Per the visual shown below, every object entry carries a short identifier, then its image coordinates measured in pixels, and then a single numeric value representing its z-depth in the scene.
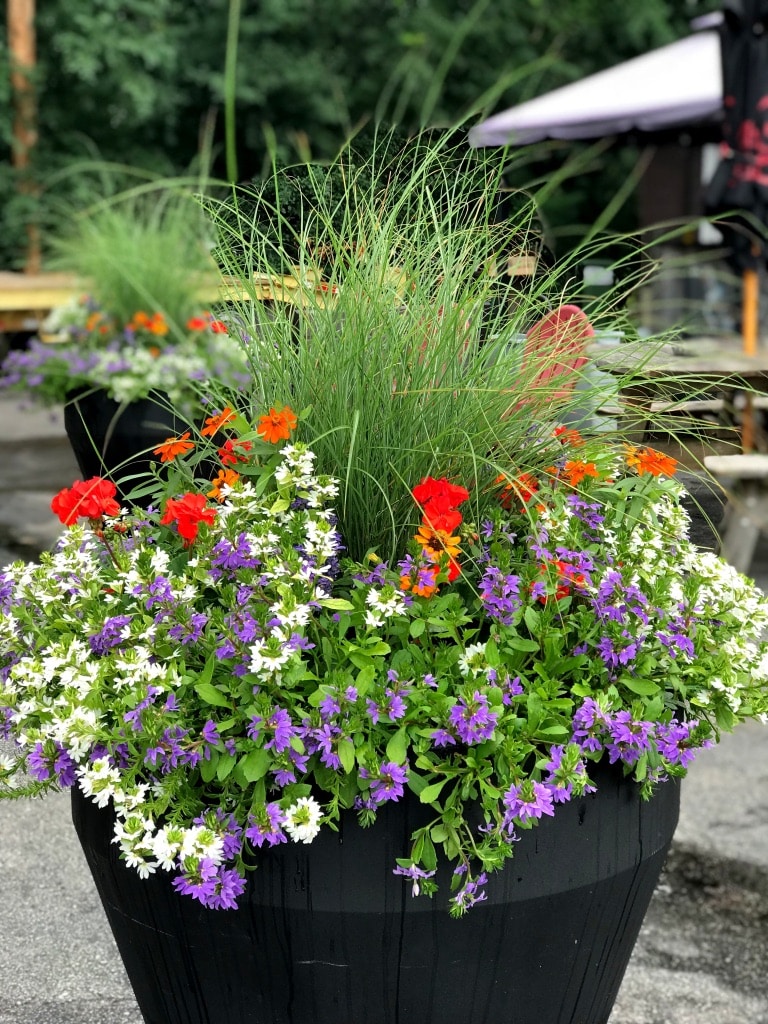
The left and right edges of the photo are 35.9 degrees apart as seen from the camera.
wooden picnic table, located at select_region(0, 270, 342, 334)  9.29
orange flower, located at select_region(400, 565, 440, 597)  1.61
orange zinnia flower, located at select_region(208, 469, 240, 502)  1.77
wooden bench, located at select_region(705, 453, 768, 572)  4.55
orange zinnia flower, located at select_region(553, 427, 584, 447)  1.88
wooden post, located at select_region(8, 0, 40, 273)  11.42
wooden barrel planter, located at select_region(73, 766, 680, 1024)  1.51
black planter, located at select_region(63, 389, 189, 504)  4.75
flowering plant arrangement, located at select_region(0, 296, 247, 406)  5.27
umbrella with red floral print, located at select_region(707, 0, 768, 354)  5.84
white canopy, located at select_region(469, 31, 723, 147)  8.10
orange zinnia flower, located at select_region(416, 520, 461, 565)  1.62
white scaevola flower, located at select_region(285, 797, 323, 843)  1.42
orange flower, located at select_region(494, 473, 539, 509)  1.80
